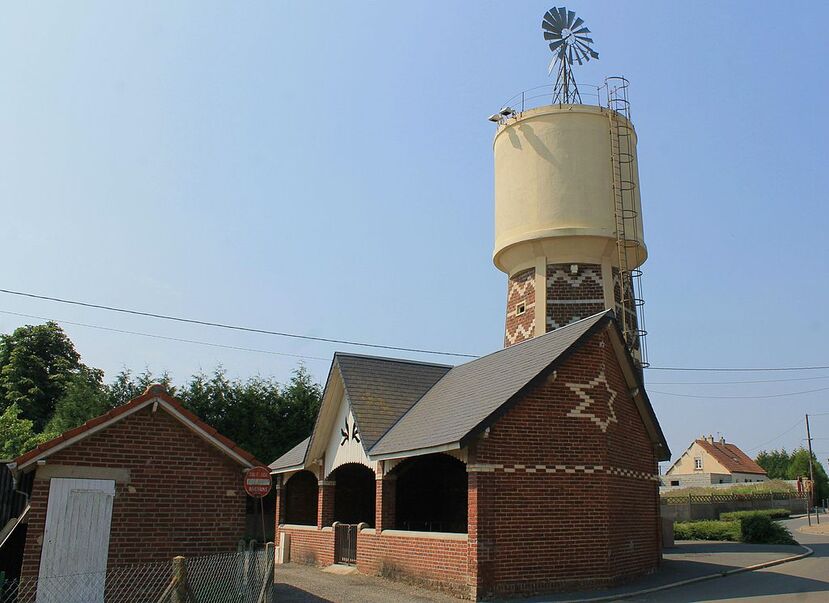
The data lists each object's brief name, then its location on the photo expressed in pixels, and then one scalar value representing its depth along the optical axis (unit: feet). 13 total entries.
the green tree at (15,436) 97.96
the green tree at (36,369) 147.43
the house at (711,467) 240.94
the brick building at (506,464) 51.24
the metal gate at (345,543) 67.77
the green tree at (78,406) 114.73
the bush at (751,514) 109.28
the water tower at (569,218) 80.48
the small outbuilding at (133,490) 39.88
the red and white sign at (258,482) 40.85
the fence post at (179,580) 31.73
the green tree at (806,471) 243.40
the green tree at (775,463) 320.74
